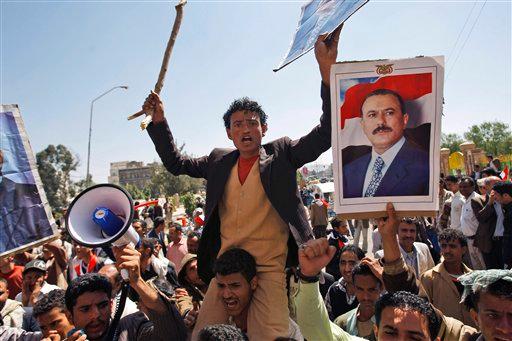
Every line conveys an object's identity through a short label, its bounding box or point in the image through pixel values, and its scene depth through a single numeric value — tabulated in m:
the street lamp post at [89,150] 25.03
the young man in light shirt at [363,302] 3.40
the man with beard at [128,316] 2.57
